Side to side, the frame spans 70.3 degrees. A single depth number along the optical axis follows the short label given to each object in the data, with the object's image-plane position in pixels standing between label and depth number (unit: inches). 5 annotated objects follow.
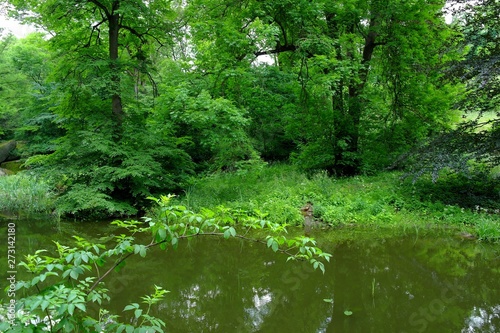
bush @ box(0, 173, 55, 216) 365.4
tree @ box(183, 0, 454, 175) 342.6
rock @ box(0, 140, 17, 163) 653.3
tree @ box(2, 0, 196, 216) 315.3
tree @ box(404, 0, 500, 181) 274.1
